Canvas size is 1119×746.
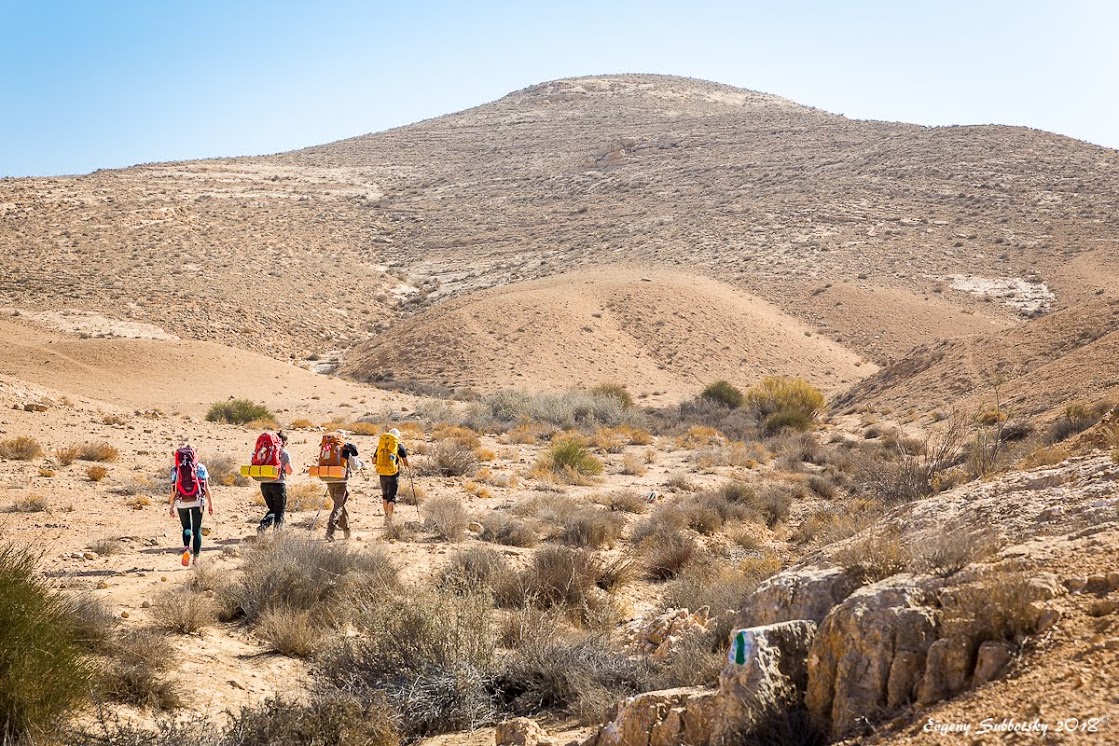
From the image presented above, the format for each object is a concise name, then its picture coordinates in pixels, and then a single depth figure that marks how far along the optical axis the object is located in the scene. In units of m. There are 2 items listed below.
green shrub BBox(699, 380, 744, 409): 35.53
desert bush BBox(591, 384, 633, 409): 34.97
